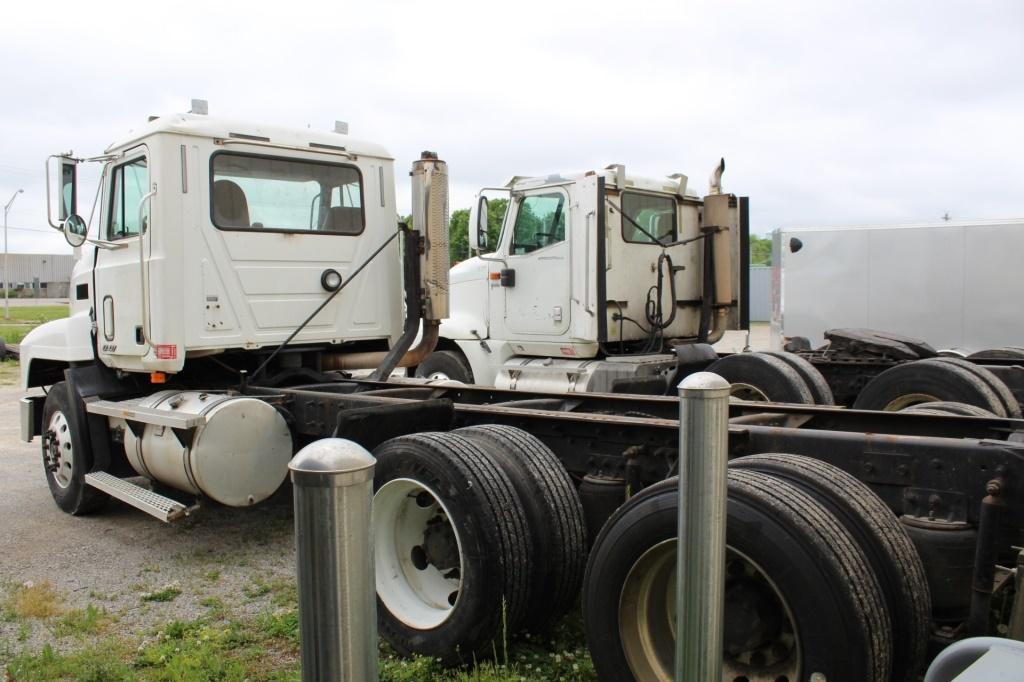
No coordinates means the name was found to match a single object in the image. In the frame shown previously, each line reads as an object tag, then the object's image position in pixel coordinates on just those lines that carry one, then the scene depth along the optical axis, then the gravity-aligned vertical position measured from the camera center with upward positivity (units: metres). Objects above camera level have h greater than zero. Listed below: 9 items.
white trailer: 10.43 +0.36
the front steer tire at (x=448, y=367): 9.69 -0.60
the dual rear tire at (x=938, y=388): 5.72 -0.54
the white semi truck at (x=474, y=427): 2.84 -0.56
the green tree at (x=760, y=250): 64.62 +4.85
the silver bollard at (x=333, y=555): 1.85 -0.52
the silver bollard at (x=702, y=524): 2.19 -0.54
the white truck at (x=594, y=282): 8.40 +0.32
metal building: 89.69 +5.18
